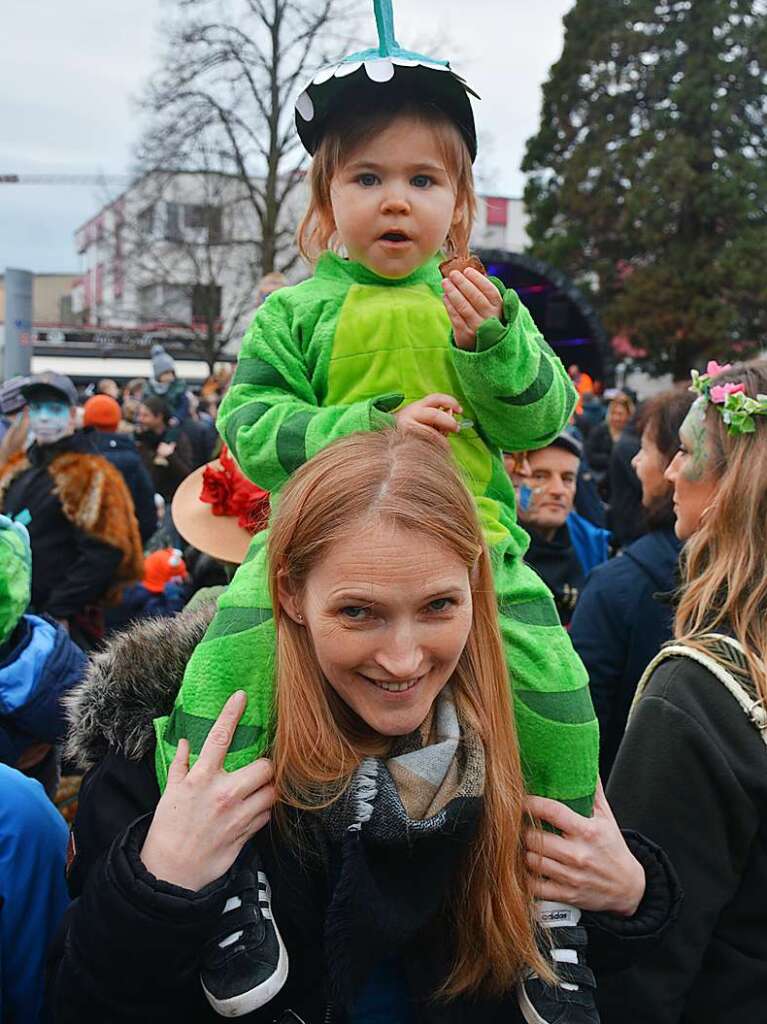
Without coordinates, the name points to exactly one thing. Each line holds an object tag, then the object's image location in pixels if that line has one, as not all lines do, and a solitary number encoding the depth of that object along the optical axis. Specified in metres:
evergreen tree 25.20
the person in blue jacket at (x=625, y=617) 3.26
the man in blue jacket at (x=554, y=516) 4.16
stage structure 15.52
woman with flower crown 1.87
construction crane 36.47
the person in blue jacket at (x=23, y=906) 1.74
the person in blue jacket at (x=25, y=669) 2.42
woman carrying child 1.44
